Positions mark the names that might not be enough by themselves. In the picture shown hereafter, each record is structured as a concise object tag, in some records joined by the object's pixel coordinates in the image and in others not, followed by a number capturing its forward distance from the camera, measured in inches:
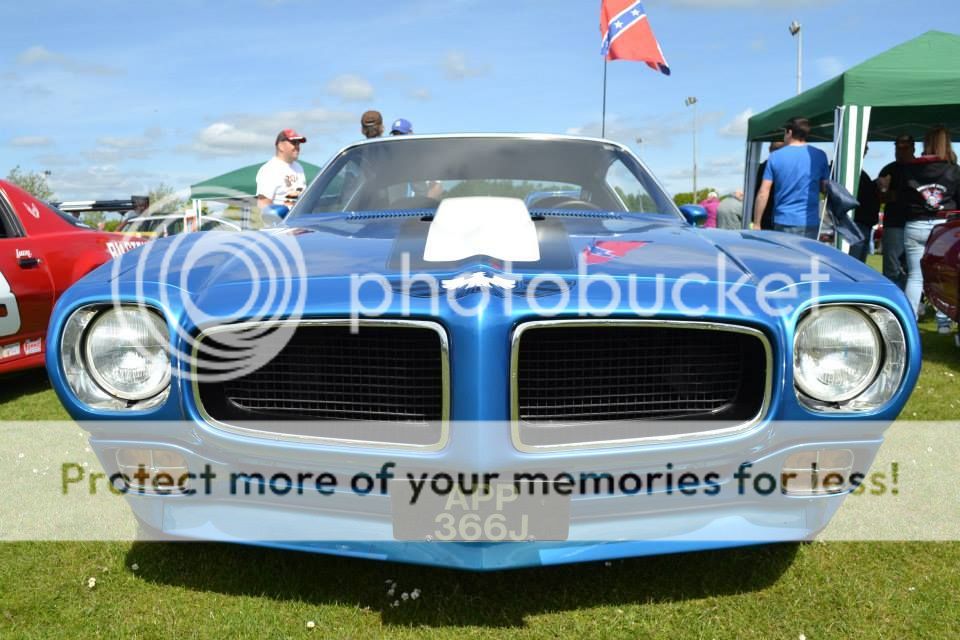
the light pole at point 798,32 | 1239.5
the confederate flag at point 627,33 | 284.0
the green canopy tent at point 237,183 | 578.8
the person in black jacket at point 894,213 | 246.7
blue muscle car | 61.3
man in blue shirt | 223.0
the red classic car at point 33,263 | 155.5
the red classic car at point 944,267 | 191.6
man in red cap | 220.8
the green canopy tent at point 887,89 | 285.6
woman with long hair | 234.5
